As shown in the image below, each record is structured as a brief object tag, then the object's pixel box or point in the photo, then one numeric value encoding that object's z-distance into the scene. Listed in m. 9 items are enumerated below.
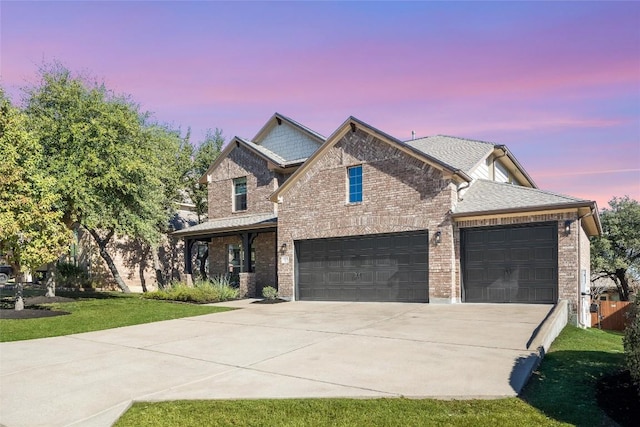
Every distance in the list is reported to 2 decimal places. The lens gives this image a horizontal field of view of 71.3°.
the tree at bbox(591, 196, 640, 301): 34.81
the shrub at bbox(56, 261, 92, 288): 29.11
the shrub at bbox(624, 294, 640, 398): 5.68
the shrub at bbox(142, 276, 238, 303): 20.00
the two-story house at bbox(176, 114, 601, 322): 14.67
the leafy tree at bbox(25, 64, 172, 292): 18.27
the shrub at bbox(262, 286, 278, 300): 19.77
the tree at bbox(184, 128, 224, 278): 31.58
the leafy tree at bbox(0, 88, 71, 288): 15.17
